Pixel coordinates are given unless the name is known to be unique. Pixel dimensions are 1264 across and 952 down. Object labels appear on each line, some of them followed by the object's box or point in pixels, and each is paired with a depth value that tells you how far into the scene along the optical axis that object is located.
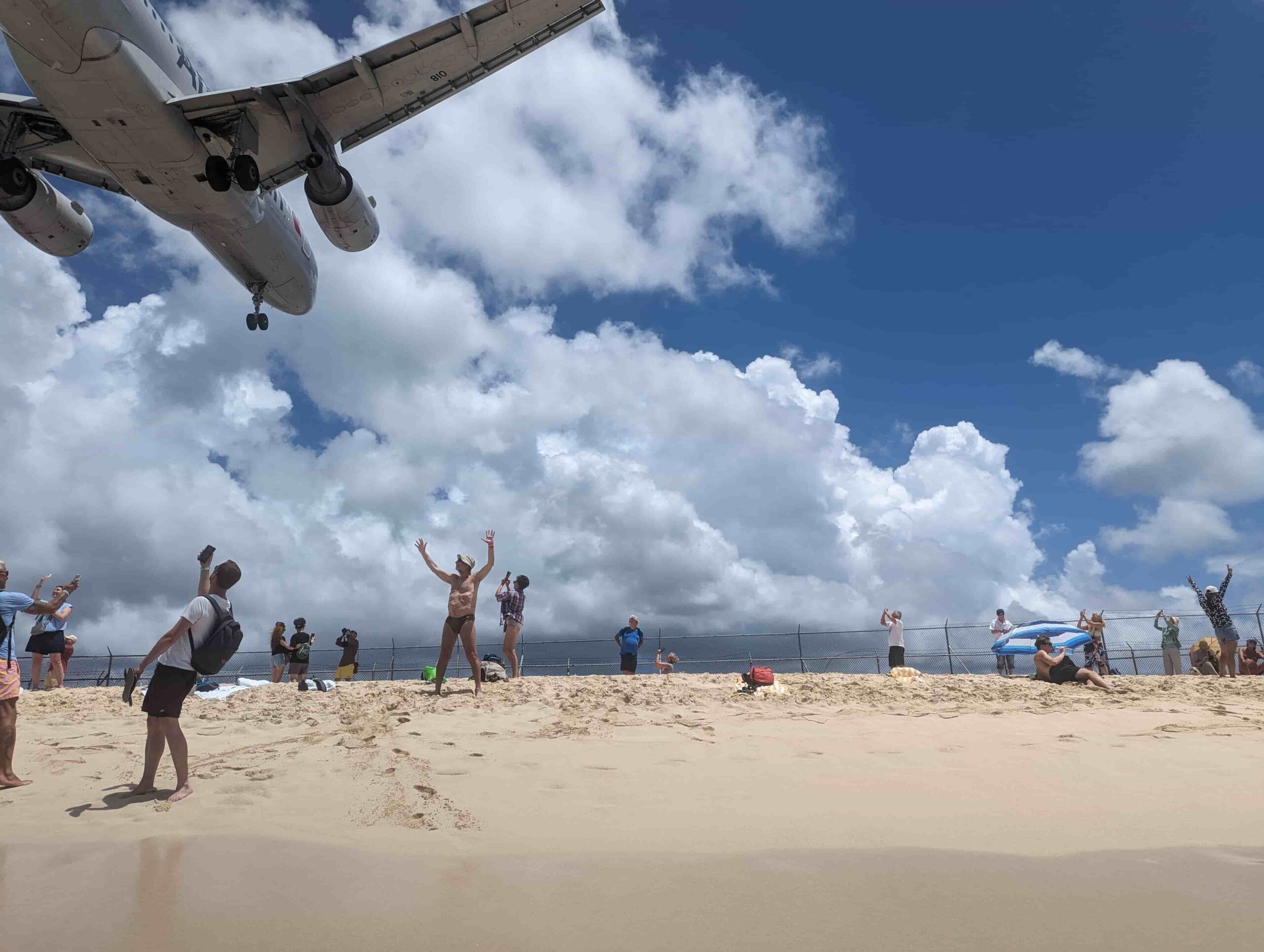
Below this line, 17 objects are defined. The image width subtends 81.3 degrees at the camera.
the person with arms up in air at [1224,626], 12.55
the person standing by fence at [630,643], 13.77
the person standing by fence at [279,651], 13.88
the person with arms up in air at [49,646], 11.29
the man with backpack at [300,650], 13.30
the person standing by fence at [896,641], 13.95
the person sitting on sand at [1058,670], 10.05
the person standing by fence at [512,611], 11.07
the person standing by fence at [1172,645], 14.35
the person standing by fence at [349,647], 14.59
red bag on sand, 9.77
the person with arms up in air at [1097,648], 14.34
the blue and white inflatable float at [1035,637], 13.88
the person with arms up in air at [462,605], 8.78
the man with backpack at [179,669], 4.67
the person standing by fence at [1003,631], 15.62
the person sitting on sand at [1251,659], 13.40
